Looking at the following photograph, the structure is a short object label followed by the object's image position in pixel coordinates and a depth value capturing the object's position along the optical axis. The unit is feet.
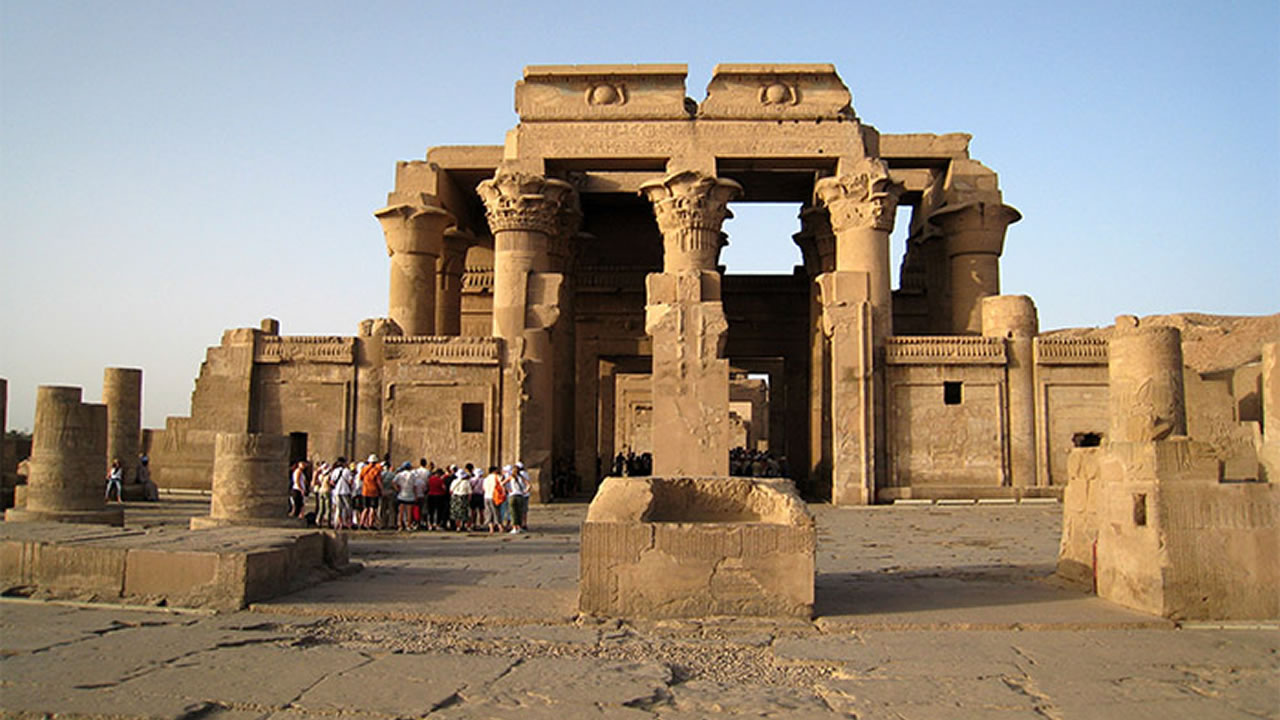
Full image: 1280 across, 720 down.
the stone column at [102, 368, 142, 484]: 62.90
